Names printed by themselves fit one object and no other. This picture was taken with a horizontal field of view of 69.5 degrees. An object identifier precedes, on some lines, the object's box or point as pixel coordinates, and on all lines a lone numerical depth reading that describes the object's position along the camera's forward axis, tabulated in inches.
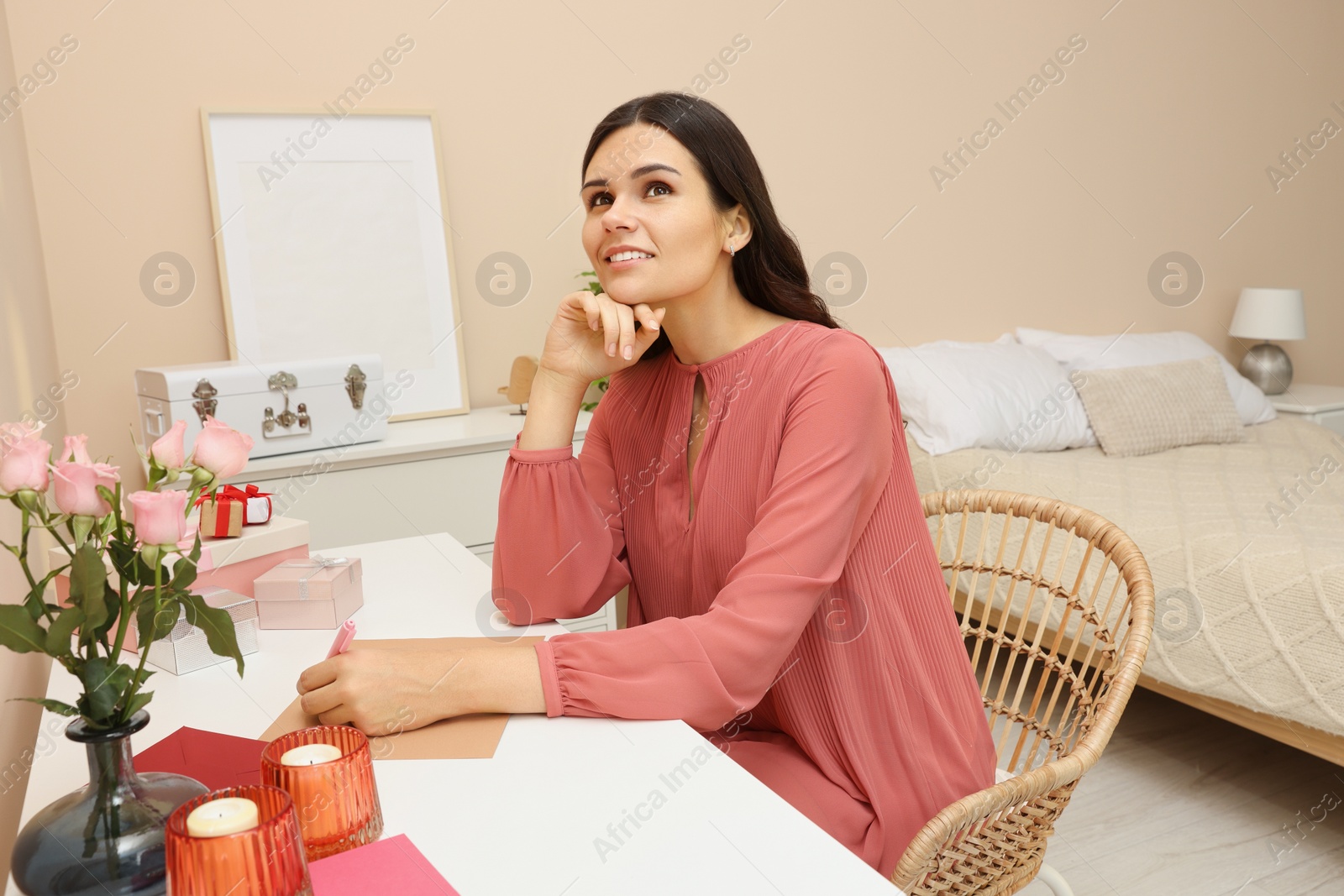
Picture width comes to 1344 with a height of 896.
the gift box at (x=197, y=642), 41.8
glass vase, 24.5
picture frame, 97.1
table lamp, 151.9
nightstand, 144.1
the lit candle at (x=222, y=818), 22.5
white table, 26.9
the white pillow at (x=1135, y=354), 134.6
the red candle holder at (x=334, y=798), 27.0
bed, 72.3
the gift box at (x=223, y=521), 48.1
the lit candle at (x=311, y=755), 28.1
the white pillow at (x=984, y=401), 114.5
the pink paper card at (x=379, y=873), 25.8
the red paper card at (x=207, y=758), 32.4
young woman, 37.9
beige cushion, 119.4
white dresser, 85.4
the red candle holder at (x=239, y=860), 21.8
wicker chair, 37.9
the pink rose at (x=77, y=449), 25.4
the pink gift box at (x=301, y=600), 46.7
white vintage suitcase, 82.9
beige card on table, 34.4
